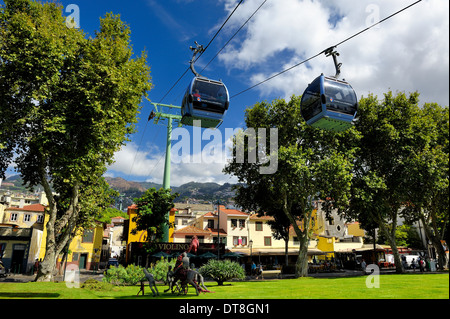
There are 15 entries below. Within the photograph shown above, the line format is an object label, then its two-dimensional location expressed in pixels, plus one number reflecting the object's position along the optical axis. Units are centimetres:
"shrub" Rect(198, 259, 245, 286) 1669
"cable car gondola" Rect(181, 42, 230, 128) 1245
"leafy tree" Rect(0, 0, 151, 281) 1617
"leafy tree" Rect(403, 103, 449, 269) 2595
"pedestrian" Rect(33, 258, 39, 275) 3089
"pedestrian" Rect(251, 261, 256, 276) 3397
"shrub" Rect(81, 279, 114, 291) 1346
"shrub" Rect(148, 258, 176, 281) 1652
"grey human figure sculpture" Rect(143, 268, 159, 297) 1127
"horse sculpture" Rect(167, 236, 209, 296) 1135
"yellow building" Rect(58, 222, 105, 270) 4266
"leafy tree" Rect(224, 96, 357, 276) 2481
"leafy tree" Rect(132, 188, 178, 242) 3338
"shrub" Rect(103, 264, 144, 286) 1633
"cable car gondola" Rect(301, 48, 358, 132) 1138
